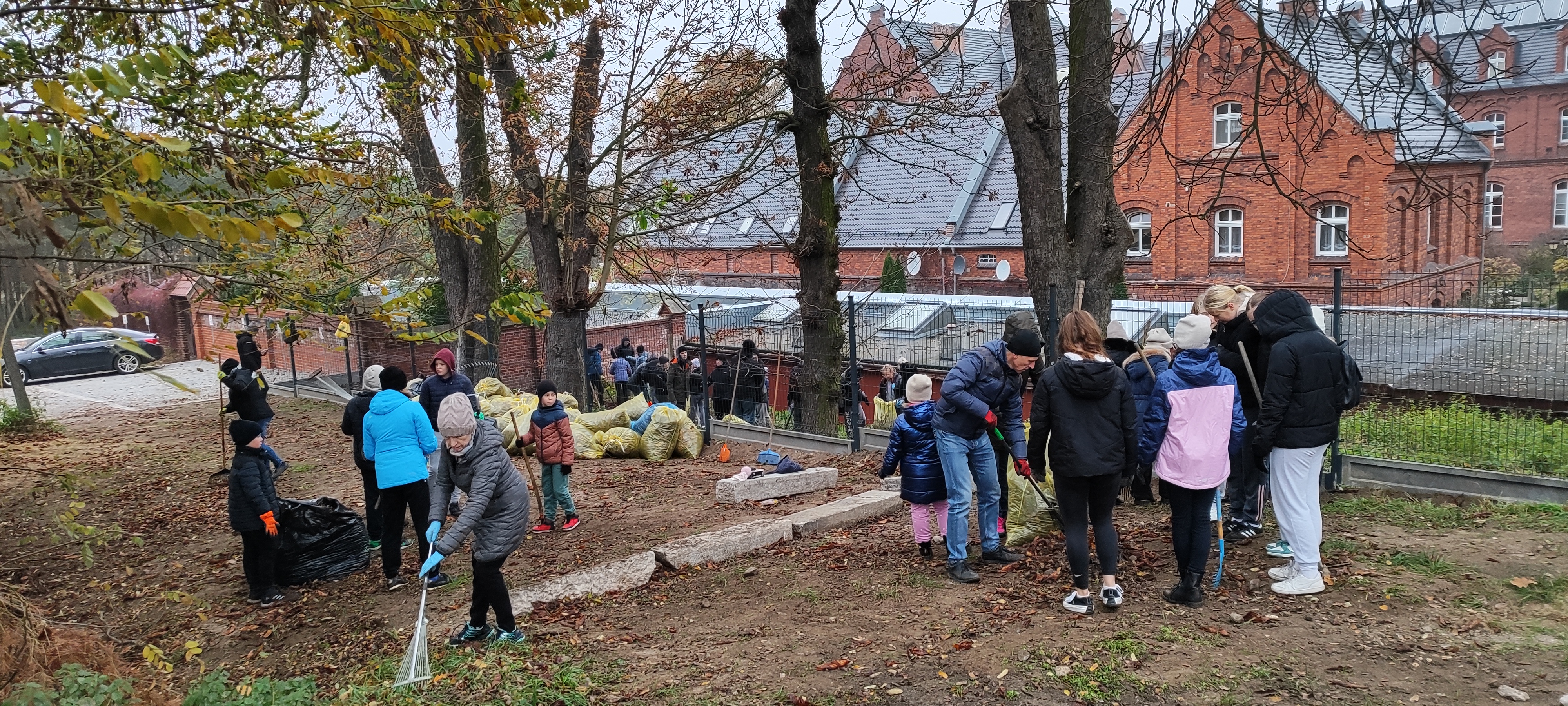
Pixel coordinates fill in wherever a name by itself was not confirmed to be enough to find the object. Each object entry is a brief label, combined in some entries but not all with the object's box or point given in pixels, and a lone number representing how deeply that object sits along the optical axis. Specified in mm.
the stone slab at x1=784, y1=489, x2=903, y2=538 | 7496
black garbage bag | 6840
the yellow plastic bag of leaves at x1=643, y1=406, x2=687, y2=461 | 11391
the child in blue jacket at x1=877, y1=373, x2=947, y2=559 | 5977
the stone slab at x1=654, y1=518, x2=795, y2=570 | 6703
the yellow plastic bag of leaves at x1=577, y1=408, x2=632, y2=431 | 12125
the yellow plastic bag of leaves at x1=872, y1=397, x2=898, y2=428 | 12242
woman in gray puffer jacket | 5102
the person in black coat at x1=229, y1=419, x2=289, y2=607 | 6383
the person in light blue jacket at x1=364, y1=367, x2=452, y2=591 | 6566
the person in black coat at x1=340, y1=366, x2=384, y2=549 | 7336
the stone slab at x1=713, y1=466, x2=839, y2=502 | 8922
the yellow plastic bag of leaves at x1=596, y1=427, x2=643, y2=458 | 11523
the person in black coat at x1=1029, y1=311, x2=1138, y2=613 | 4910
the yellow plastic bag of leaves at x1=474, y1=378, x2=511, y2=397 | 13414
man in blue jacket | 5598
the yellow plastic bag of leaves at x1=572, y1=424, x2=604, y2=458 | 11586
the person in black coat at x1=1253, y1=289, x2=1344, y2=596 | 5086
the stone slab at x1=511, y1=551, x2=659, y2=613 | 6000
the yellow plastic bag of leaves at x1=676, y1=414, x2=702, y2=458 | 11523
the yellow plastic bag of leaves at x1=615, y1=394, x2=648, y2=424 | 12391
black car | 23031
